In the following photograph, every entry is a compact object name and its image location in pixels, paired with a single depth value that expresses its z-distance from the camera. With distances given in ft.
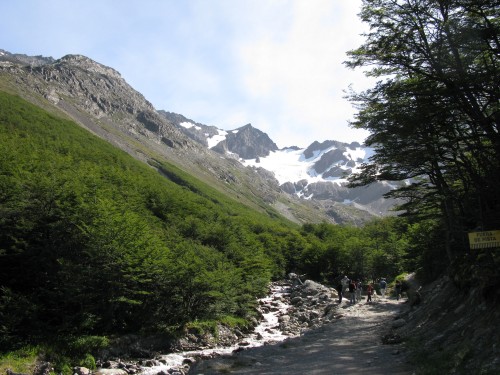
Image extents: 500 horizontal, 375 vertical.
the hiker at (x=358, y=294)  129.71
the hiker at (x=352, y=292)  120.67
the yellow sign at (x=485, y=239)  39.14
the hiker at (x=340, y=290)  125.37
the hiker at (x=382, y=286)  149.59
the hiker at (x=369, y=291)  121.19
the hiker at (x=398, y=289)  123.34
